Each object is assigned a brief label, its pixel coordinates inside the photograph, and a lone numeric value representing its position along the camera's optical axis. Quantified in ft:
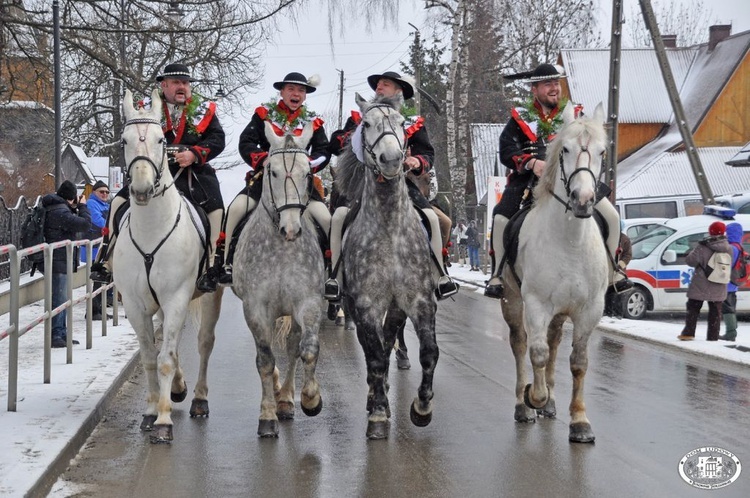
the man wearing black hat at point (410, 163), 29.37
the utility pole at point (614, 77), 69.67
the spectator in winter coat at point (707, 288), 56.03
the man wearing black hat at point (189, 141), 33.04
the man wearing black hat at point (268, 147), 31.04
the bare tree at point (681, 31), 238.27
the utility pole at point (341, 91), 245.88
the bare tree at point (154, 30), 55.88
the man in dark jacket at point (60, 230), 48.16
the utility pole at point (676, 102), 65.04
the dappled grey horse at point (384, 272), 27.96
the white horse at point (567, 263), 27.68
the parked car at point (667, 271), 69.56
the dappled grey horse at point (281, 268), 28.40
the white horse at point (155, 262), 28.27
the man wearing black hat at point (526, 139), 32.73
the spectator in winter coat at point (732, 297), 57.16
